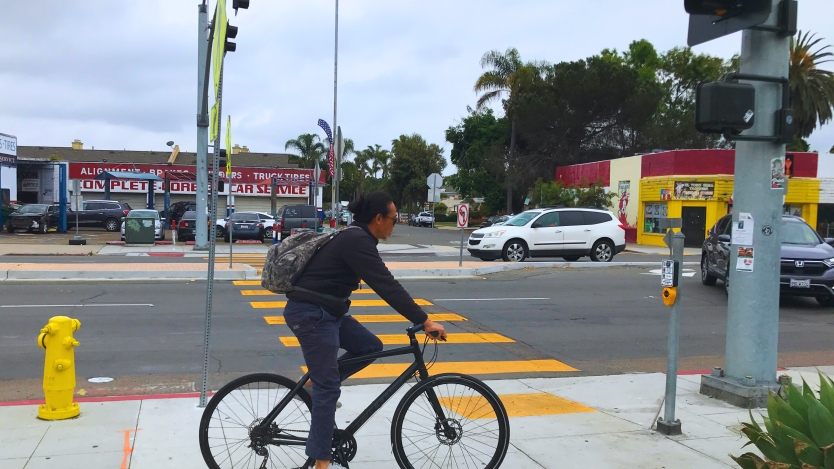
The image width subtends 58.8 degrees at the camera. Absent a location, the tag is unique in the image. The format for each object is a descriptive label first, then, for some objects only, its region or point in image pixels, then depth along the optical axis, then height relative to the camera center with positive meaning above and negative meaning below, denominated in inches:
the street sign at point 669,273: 231.5 -18.9
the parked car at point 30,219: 1339.8 -42.2
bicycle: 181.0 -53.9
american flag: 659.1 +68.4
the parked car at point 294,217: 1237.7 -25.0
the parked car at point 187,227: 1227.2 -44.8
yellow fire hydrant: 235.9 -56.4
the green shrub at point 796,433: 132.0 -40.1
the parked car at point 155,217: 1110.7 -28.3
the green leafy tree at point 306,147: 2832.2 +215.3
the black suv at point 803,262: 537.0 -33.8
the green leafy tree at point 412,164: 3378.4 +190.6
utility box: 1092.5 -45.0
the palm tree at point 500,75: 2135.8 +383.8
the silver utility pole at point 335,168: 622.9 +30.5
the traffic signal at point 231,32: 401.7 +92.4
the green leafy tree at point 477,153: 2487.7 +192.4
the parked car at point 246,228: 1220.5 -43.5
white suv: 859.4 -31.9
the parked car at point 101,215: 1541.6 -35.3
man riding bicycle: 171.6 -23.9
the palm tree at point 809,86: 1995.6 +357.6
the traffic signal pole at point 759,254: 265.6 -13.9
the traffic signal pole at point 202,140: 963.3 +79.8
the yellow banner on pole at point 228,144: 726.3 +57.9
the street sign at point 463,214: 735.7 -7.0
